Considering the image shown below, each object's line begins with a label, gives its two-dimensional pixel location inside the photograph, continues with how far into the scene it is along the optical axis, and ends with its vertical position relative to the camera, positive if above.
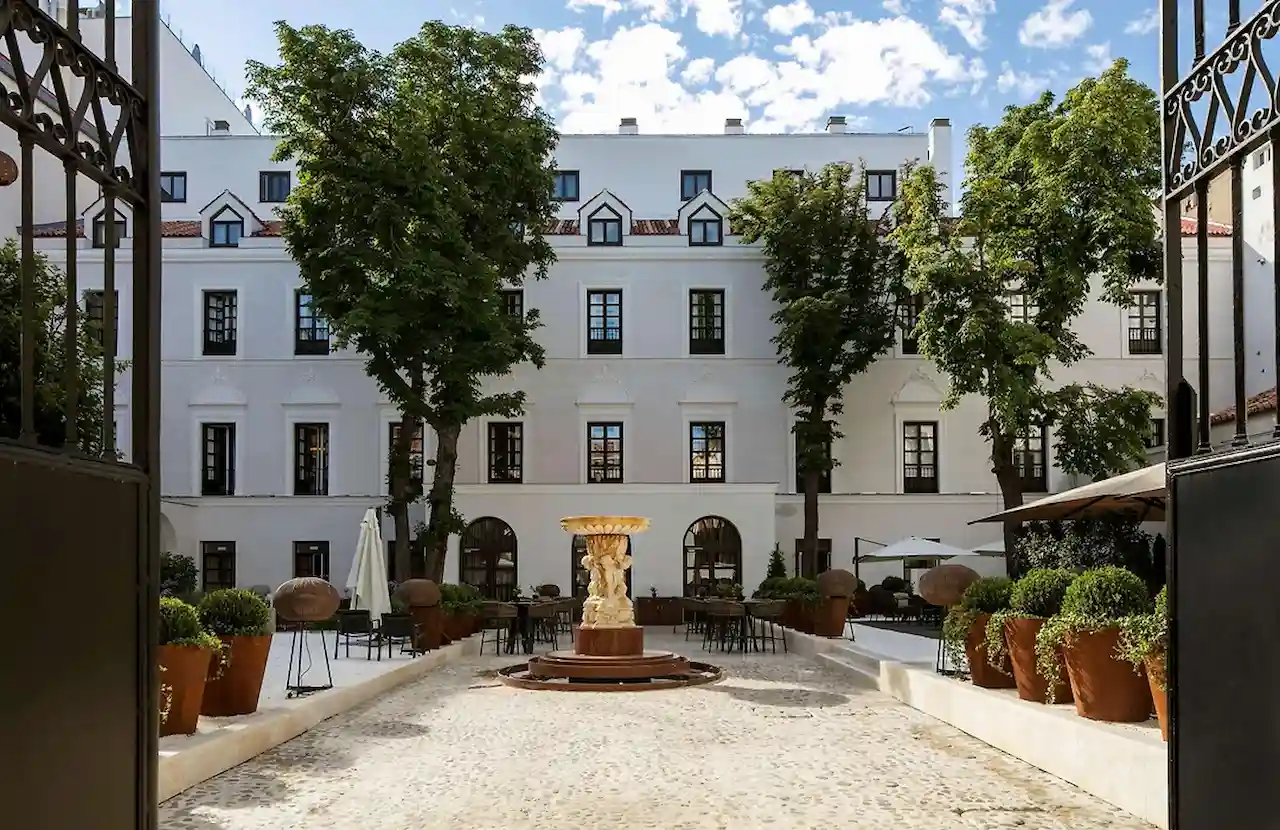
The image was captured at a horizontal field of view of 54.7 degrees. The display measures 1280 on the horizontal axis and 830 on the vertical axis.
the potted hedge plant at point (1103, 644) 8.94 -1.46
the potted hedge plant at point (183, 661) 8.99 -1.57
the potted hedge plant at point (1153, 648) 7.89 -1.32
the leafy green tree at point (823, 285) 30.94 +4.08
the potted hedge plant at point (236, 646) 10.55 -1.70
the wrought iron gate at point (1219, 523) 4.01 -0.27
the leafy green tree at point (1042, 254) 24.86 +4.06
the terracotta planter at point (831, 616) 22.42 -3.09
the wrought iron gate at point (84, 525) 3.63 -0.25
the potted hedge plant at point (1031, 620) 10.41 -1.50
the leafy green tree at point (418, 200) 25.62 +5.27
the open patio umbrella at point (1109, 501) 12.35 -0.64
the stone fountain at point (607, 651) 16.53 -2.93
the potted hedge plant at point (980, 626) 11.84 -1.75
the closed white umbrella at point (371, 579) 19.30 -2.07
